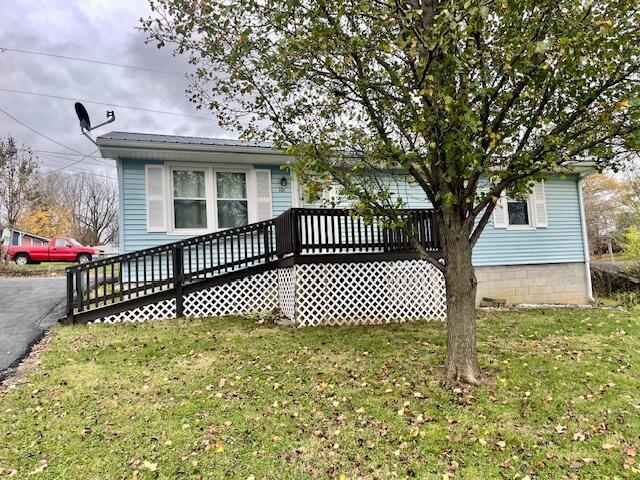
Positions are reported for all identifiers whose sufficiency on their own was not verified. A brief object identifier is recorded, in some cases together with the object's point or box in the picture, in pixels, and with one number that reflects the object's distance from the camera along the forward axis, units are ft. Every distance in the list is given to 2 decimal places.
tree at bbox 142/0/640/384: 10.97
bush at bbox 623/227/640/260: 41.45
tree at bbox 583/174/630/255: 99.87
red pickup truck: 62.13
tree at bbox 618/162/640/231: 83.82
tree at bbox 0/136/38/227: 66.54
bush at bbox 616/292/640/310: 32.42
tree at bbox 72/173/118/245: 119.34
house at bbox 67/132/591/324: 24.41
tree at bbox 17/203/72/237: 87.37
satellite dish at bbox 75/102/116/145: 28.89
